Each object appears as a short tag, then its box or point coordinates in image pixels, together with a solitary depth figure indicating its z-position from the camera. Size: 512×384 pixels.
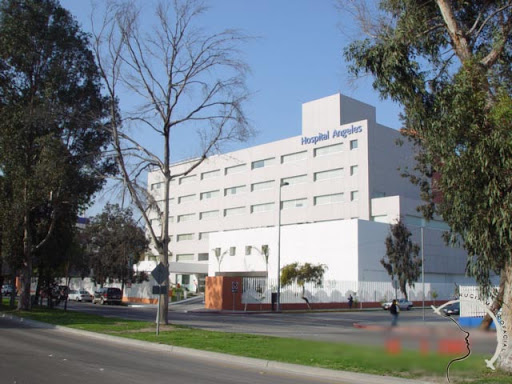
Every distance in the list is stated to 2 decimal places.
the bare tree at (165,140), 24.31
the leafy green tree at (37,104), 31.38
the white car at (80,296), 63.69
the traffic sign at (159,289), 20.21
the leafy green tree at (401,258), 55.00
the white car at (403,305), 50.19
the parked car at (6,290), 74.59
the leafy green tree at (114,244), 60.88
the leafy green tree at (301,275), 52.28
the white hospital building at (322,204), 59.66
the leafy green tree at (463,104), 11.77
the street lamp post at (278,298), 46.35
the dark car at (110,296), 54.81
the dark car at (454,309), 39.47
